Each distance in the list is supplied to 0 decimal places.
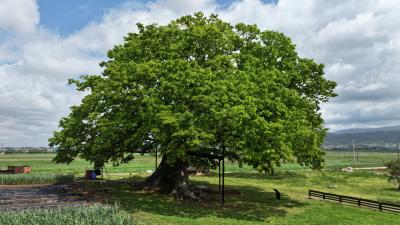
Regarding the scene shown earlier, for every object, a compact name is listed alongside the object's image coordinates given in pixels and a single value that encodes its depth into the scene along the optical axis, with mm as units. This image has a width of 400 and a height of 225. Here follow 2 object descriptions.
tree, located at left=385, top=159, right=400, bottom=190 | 51812
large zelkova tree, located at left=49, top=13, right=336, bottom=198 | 29891
